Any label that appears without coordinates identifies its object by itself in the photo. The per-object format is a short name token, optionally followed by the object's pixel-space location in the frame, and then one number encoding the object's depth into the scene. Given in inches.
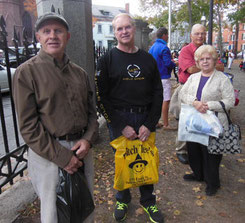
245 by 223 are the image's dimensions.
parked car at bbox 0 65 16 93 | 402.8
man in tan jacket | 64.7
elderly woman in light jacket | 109.4
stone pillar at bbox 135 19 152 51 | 371.6
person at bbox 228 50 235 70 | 791.0
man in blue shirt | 196.2
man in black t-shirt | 89.6
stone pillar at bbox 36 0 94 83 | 135.3
